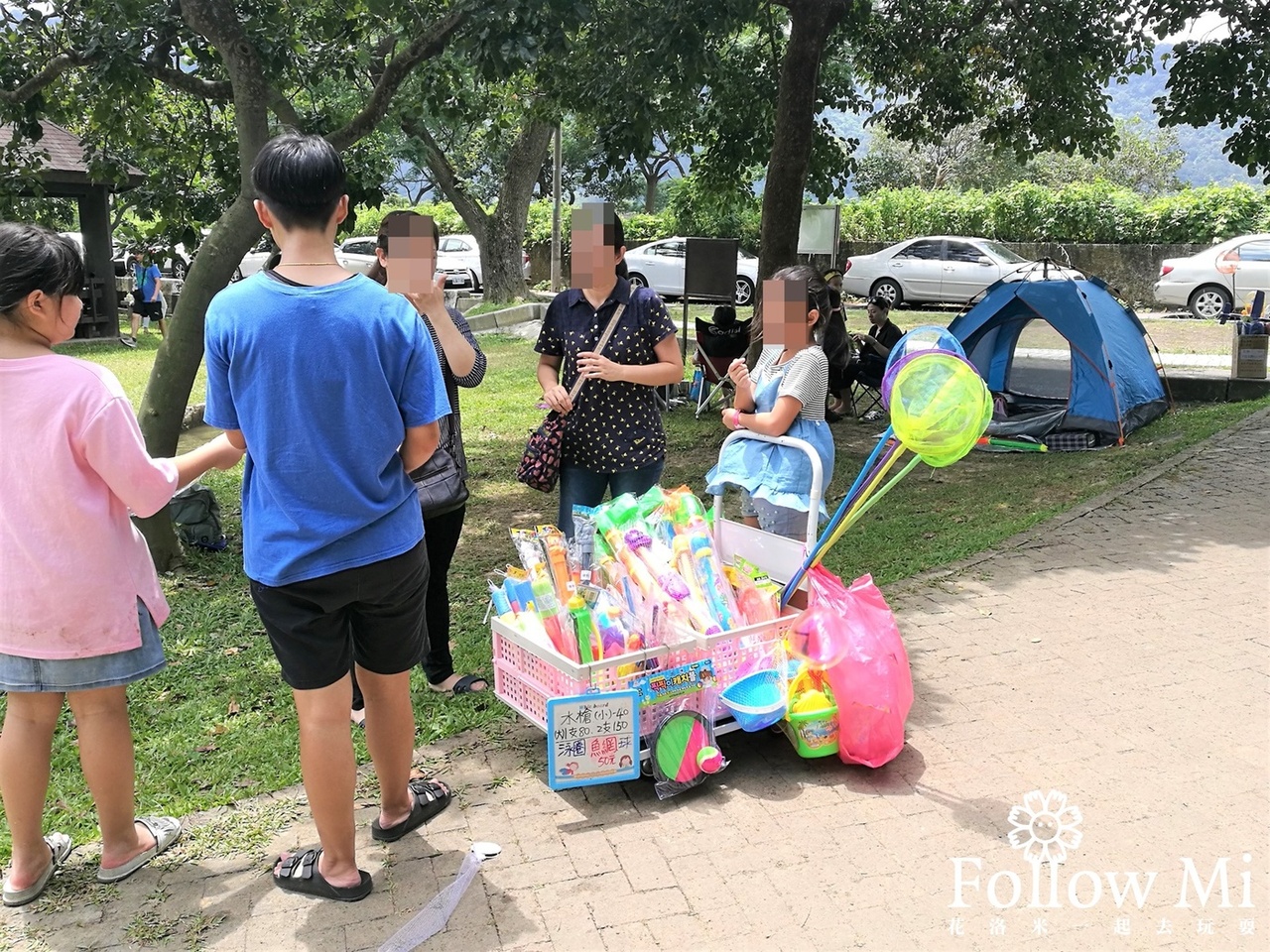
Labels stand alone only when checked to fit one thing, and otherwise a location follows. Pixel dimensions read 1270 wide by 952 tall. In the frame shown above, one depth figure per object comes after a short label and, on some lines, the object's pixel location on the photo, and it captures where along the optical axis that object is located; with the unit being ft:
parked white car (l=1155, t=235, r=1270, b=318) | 58.70
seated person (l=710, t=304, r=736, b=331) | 35.35
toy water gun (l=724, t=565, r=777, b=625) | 11.86
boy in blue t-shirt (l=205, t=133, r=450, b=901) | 7.98
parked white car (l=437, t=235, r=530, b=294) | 80.64
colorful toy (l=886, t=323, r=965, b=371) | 11.10
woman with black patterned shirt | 12.39
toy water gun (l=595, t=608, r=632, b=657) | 10.93
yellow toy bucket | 11.39
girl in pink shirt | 8.57
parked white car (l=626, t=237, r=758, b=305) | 74.49
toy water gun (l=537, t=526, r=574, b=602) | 11.54
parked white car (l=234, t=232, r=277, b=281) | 78.84
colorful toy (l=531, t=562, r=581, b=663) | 10.96
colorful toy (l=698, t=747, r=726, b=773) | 10.95
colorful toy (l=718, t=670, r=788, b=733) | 11.27
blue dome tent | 29.60
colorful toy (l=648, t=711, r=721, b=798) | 10.86
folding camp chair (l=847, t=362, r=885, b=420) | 33.01
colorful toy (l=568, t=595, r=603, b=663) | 10.82
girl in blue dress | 12.53
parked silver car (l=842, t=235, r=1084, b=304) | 68.23
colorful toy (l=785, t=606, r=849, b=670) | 11.41
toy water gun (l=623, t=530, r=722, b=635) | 11.46
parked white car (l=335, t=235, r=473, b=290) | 76.00
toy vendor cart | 10.77
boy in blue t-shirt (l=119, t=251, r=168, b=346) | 61.00
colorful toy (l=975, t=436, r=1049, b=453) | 29.12
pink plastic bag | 11.19
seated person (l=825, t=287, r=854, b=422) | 30.07
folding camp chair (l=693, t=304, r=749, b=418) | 34.71
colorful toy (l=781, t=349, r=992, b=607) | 10.68
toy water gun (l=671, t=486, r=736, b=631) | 11.76
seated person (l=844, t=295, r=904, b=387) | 32.76
